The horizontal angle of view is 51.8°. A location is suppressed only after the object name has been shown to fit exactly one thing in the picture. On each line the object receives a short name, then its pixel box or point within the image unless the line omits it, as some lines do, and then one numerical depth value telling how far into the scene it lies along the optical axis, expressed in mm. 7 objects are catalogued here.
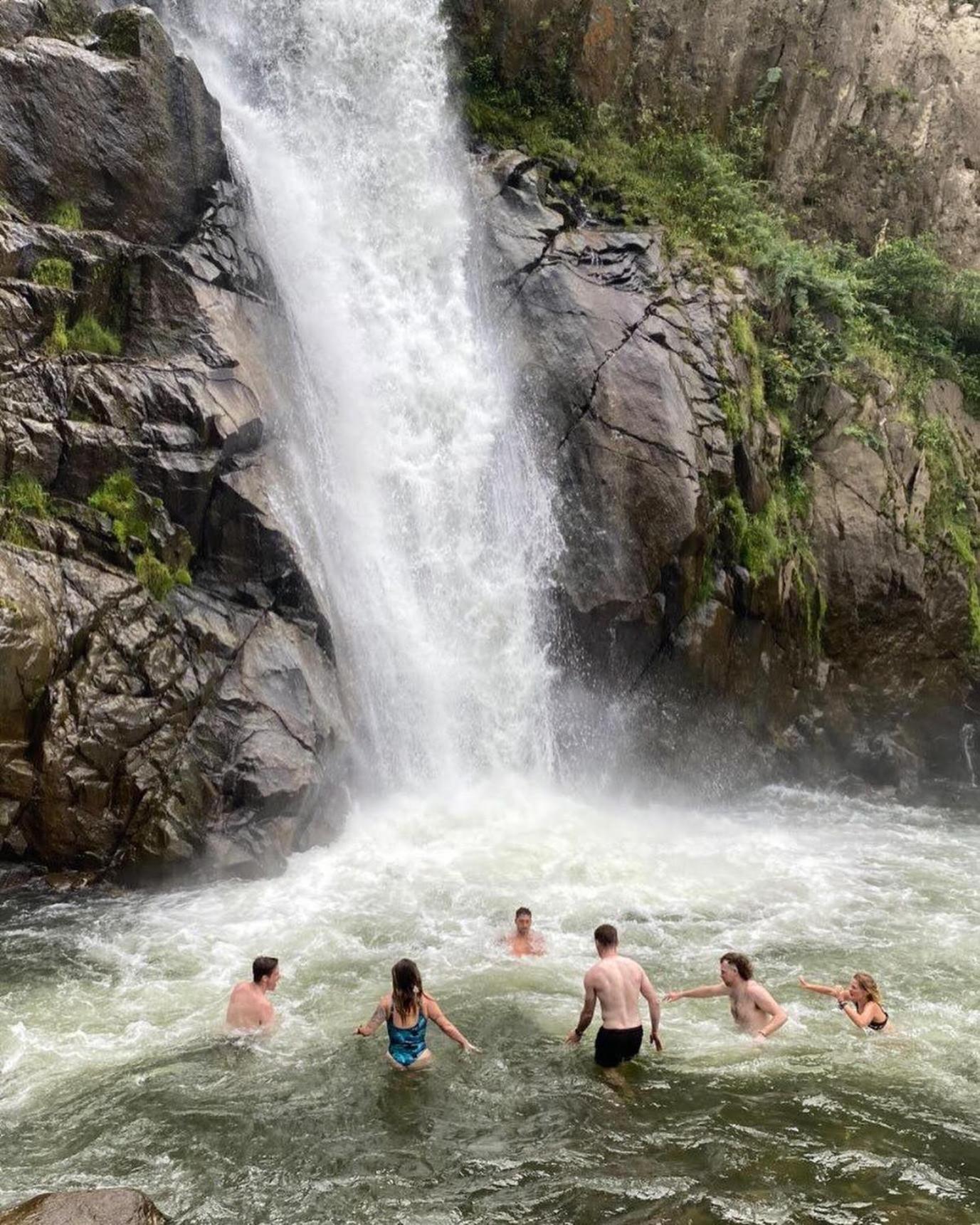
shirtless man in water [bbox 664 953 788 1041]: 8156
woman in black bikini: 8352
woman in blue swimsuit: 7645
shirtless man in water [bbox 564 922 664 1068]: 7633
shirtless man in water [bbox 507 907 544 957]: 9805
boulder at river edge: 5324
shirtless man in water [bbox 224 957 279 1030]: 8070
